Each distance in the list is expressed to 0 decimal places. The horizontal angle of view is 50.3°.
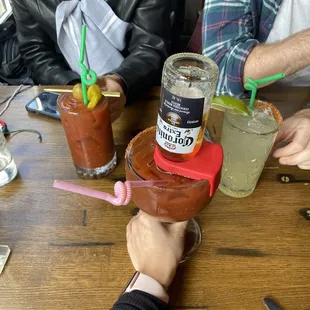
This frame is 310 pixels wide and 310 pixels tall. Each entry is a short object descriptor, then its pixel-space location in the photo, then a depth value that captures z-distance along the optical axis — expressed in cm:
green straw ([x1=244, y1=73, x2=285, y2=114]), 60
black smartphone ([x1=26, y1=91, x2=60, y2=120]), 94
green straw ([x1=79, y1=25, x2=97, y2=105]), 62
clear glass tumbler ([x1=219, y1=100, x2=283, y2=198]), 65
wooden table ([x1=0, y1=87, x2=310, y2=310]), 57
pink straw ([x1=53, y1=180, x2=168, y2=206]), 46
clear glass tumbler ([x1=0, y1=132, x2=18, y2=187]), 75
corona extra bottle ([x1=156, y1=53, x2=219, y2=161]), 47
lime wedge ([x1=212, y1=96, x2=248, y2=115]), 64
